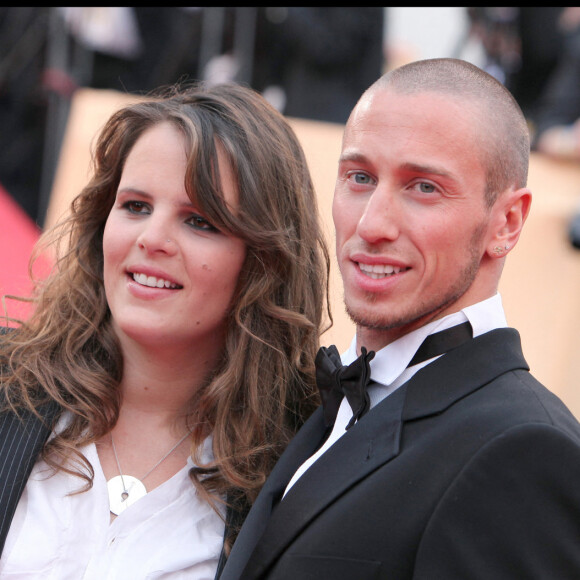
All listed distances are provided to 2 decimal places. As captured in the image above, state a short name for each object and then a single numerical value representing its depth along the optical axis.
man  4.81
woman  5.07
